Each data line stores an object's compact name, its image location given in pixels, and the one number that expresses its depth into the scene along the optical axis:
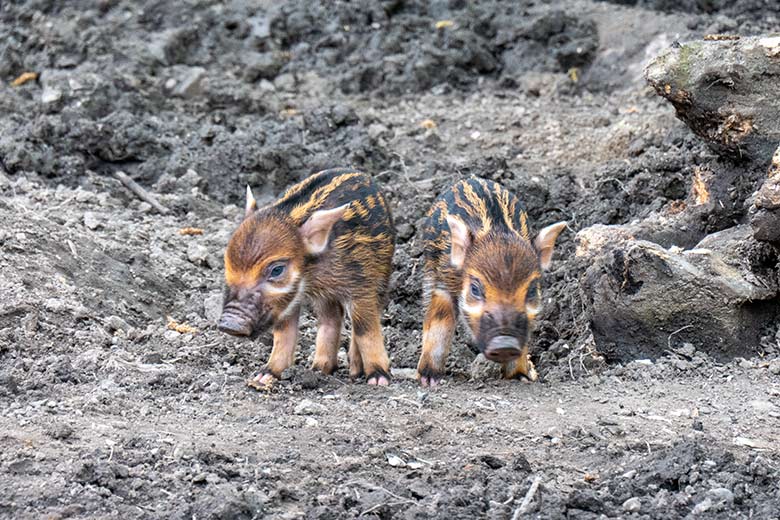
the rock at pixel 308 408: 12.31
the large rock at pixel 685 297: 14.03
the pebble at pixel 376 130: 22.61
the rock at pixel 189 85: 24.08
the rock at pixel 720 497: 9.56
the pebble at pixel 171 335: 14.66
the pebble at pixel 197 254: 17.55
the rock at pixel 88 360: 12.95
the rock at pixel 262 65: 25.94
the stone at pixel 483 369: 14.75
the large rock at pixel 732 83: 14.68
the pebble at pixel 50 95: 22.06
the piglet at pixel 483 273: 13.14
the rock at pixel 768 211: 13.13
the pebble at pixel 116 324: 14.59
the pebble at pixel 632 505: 9.55
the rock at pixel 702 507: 9.48
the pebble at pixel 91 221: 17.45
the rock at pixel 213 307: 15.70
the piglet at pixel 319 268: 13.17
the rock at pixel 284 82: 25.67
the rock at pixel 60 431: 10.67
